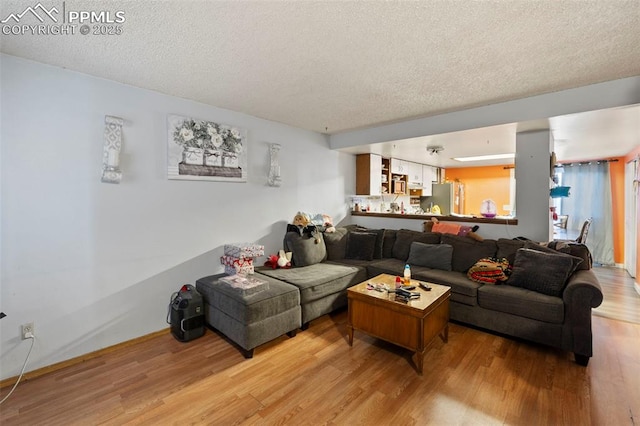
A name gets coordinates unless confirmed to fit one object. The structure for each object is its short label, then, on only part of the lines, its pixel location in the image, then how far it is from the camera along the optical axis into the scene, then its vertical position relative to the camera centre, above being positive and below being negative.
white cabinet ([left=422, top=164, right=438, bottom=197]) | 6.73 +0.82
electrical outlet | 2.15 -0.92
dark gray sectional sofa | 2.38 -0.71
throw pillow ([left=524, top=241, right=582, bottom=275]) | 2.63 -0.41
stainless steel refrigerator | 6.56 +0.31
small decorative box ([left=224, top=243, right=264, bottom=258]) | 3.11 -0.44
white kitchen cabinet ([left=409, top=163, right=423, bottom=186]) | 6.23 +0.84
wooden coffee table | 2.24 -0.90
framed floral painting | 2.91 +0.67
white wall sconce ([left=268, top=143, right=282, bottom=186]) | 3.75 +0.60
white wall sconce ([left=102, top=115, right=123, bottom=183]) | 2.45 +0.53
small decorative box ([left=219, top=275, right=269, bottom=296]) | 2.58 -0.70
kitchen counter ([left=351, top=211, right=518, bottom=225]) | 3.54 -0.09
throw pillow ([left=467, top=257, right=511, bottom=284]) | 2.95 -0.64
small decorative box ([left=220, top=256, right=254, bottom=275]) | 3.09 -0.60
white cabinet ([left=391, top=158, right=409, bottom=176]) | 5.65 +0.92
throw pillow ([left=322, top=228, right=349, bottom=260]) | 4.02 -0.48
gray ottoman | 2.42 -0.93
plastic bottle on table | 2.78 -0.63
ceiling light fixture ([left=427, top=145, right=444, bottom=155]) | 4.44 +1.02
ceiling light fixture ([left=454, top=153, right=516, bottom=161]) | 5.41 +1.10
